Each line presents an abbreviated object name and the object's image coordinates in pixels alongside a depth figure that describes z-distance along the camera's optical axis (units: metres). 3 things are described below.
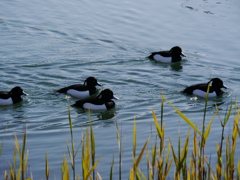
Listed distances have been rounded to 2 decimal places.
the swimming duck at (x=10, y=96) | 10.80
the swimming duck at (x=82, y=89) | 11.45
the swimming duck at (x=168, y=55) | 14.02
